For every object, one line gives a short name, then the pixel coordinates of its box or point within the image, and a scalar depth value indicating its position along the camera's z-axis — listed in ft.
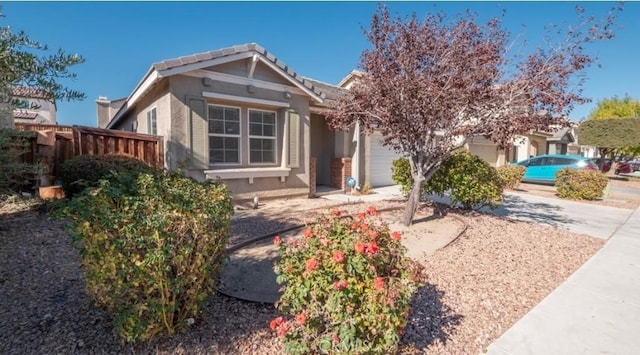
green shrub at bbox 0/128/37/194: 15.20
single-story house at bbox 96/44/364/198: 25.45
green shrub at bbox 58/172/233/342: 7.36
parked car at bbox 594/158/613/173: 75.61
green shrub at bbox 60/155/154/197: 19.75
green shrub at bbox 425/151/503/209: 24.98
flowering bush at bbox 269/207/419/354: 6.83
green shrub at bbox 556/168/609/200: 37.17
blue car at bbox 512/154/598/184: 51.88
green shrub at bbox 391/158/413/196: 27.55
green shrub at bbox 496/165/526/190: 42.03
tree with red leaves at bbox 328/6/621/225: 17.29
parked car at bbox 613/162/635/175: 80.18
